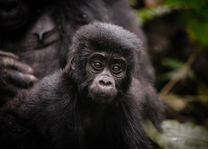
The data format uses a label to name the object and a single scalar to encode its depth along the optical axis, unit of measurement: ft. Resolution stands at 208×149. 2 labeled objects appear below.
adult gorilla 12.63
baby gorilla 11.25
